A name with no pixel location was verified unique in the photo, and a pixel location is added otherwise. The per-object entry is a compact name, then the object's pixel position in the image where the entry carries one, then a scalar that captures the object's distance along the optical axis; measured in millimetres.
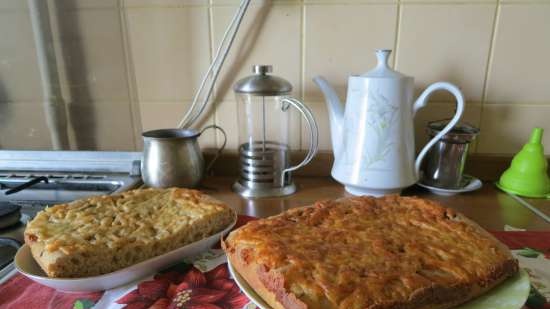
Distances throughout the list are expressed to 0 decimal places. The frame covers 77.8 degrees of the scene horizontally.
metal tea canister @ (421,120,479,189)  793
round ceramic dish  425
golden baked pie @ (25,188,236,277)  480
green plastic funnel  796
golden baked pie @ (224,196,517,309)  410
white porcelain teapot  729
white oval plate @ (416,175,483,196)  810
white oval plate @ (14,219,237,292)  459
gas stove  802
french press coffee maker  773
